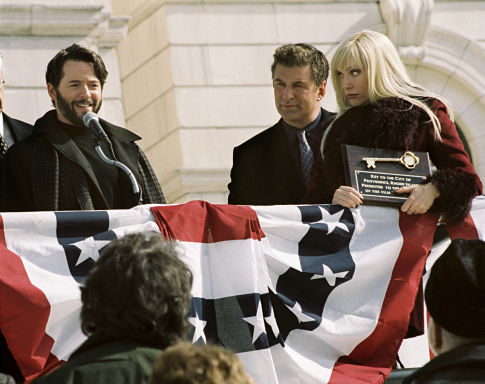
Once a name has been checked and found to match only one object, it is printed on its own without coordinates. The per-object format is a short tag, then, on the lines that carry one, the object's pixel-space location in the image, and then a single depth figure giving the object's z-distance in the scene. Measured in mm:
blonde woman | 12863
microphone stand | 12270
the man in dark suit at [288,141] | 14106
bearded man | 13013
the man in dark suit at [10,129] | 13901
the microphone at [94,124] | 12620
